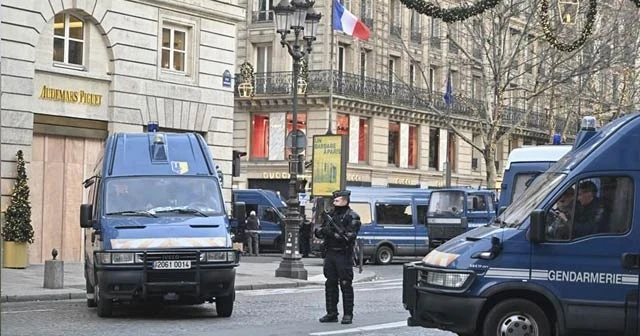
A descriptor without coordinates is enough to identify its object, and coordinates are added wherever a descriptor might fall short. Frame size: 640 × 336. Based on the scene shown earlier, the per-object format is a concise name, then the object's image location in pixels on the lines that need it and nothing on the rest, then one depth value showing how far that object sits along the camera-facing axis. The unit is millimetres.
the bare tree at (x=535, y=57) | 40812
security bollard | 19672
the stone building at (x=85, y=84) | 25609
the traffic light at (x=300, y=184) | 25734
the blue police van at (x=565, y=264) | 10742
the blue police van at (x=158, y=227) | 14484
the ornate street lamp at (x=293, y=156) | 25109
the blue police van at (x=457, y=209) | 34656
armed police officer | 14359
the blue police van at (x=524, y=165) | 22438
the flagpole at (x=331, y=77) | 47562
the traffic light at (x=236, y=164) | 30786
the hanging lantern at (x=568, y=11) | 26362
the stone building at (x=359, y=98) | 49531
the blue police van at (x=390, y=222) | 35312
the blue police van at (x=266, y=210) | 41656
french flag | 36156
